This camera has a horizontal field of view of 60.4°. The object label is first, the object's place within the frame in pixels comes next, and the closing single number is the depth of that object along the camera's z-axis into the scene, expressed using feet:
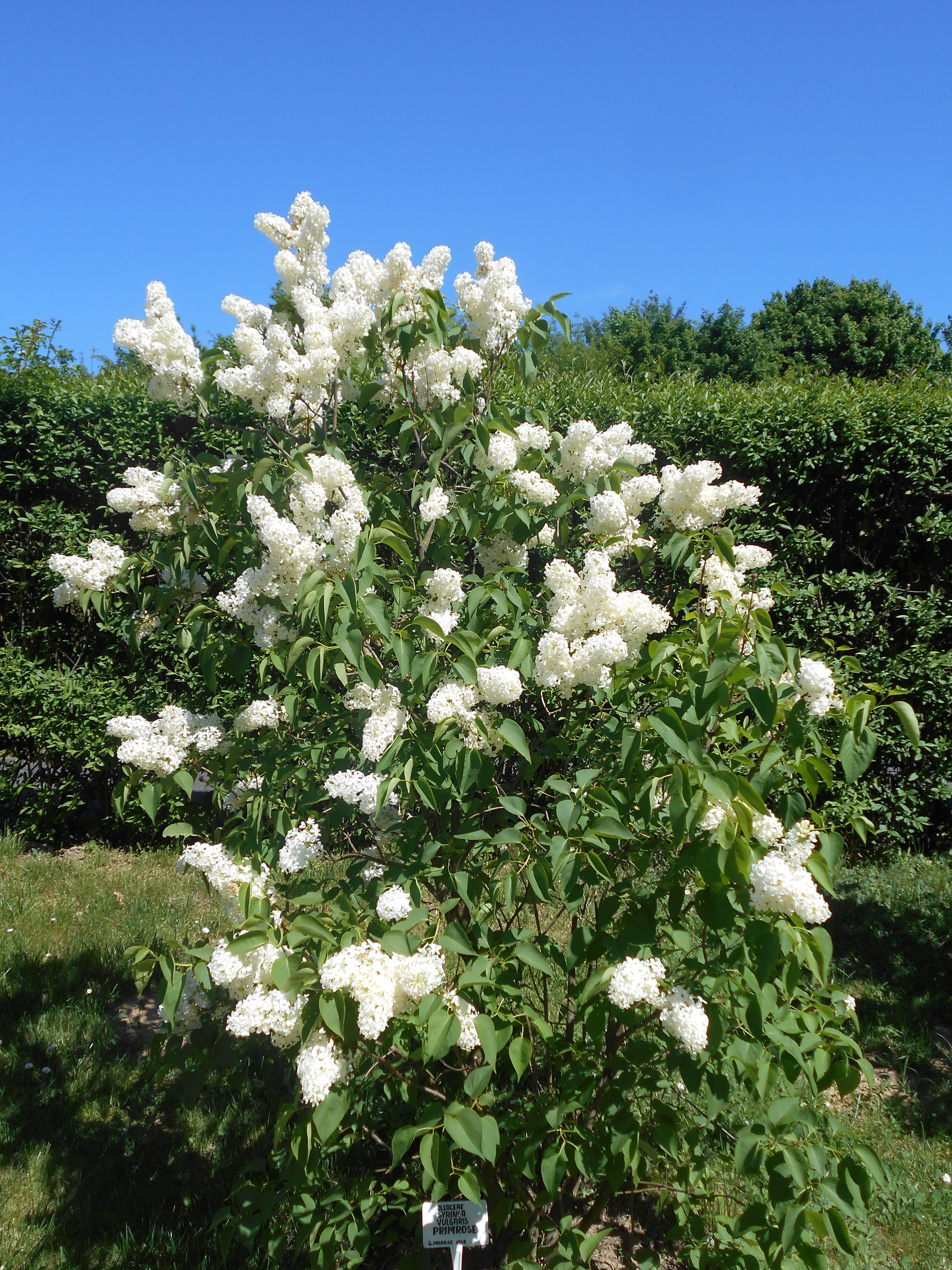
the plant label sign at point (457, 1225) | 6.10
